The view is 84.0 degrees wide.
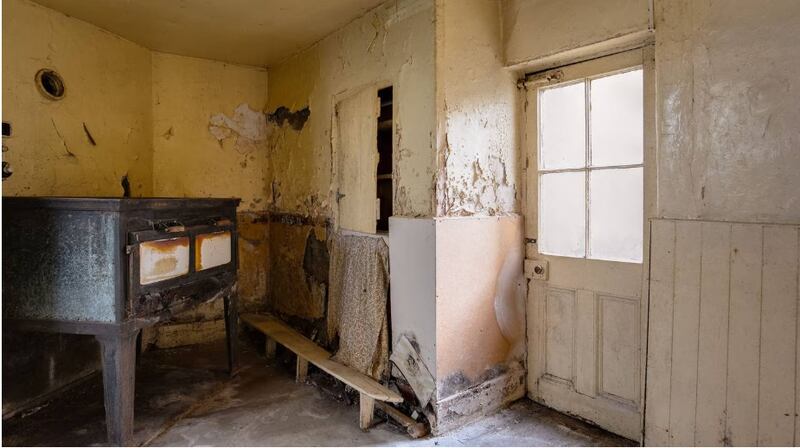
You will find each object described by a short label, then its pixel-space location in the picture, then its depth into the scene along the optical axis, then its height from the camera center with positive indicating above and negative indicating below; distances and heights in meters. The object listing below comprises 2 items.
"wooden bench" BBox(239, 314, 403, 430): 2.36 -0.91
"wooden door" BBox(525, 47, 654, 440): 2.21 -0.13
